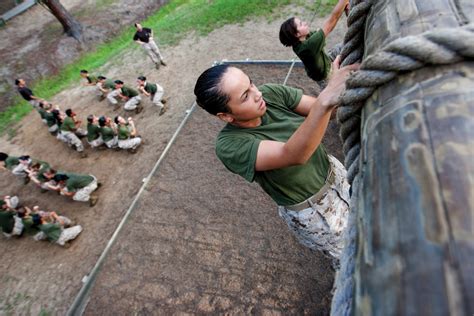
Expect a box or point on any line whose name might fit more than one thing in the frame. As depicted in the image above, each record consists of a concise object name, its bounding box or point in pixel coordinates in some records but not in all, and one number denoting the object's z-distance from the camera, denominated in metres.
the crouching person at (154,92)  7.38
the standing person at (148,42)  8.47
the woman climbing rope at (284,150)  1.52
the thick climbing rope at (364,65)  0.59
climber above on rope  3.49
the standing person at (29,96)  8.71
